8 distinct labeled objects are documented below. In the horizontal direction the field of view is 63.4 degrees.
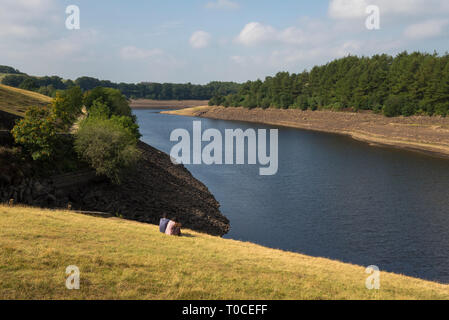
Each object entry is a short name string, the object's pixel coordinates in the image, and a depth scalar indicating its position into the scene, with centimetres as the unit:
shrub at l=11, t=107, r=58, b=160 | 3259
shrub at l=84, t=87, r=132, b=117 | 7000
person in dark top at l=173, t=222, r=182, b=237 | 2261
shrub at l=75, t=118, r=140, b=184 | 3694
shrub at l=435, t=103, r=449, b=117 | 10412
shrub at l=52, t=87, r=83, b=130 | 5496
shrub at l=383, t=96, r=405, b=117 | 11512
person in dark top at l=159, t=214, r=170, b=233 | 2289
